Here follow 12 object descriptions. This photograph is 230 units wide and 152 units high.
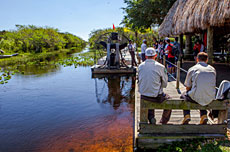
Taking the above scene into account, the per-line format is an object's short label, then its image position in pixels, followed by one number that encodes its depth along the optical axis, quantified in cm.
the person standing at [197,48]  1112
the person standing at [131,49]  1398
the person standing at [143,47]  1165
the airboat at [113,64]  1472
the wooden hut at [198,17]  784
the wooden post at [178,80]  726
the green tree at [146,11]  1845
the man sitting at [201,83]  392
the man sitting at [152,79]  412
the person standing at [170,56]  912
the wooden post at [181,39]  1459
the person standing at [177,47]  926
